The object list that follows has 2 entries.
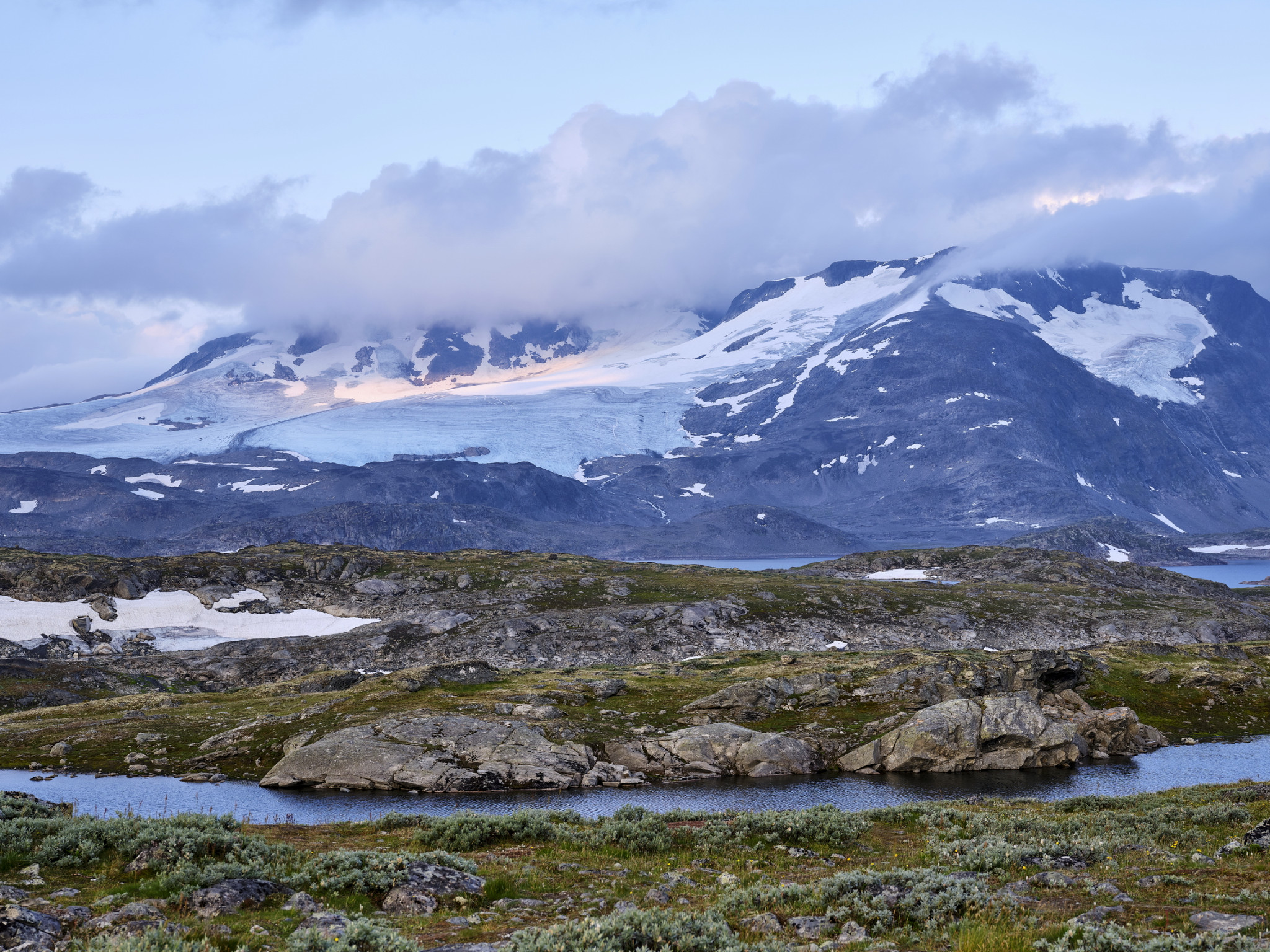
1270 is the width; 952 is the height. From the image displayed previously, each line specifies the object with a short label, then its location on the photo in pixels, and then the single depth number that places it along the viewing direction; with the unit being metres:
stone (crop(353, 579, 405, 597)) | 150.50
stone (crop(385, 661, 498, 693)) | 85.94
